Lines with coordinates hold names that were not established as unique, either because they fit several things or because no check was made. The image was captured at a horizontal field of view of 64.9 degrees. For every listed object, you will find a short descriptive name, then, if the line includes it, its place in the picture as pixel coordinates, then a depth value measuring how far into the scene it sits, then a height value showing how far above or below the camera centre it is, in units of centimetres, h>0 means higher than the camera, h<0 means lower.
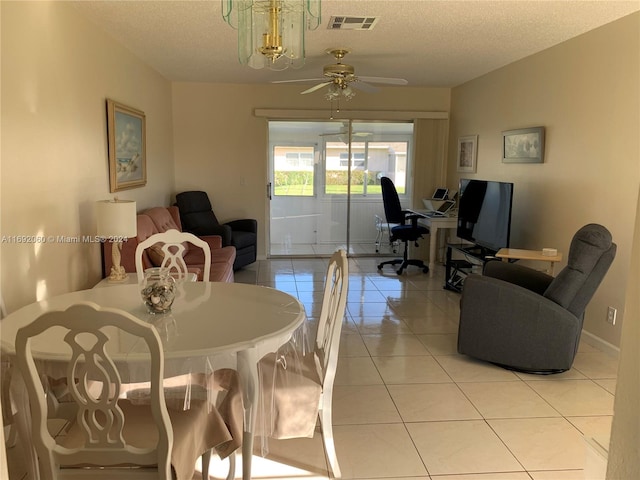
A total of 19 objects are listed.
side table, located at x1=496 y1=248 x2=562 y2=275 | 387 -59
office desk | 603 -56
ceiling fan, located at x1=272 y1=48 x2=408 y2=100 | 454 +91
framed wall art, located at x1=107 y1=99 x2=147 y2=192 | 406 +21
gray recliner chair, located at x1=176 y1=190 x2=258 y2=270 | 596 -66
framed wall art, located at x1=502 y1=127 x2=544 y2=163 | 448 +33
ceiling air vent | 358 +111
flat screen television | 458 -33
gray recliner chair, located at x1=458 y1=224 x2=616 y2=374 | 306 -86
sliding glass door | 697 -6
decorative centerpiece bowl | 215 -52
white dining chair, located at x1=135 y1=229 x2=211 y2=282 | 300 -44
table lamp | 330 -32
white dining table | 180 -62
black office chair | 610 -50
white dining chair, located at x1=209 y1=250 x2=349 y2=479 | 210 -90
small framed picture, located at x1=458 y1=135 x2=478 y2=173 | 599 +31
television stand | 506 -94
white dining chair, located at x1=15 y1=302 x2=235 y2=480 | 144 -80
